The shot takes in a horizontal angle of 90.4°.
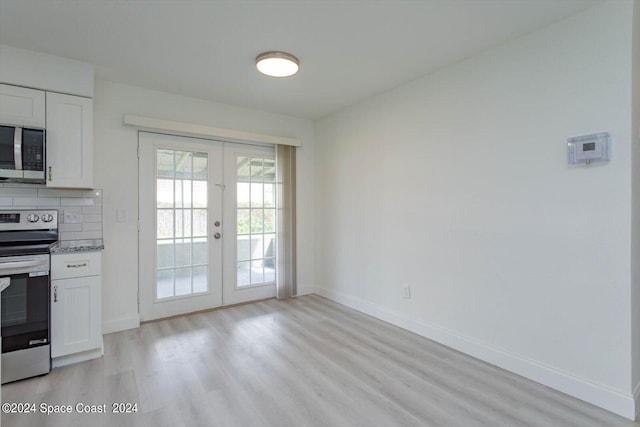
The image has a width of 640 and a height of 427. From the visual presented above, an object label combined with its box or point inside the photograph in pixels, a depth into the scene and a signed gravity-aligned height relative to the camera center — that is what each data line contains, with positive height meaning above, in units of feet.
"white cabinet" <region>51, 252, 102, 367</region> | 8.22 -2.48
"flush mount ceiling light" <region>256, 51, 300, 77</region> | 8.70 +4.24
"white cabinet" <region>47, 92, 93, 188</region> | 8.82 +2.09
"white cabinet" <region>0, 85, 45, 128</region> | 8.26 +2.87
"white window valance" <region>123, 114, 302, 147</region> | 10.89 +3.16
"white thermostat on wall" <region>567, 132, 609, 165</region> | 6.55 +1.36
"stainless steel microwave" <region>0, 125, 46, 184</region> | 8.02 +1.56
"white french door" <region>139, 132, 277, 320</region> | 11.50 -0.40
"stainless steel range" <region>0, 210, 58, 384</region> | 7.54 -2.40
